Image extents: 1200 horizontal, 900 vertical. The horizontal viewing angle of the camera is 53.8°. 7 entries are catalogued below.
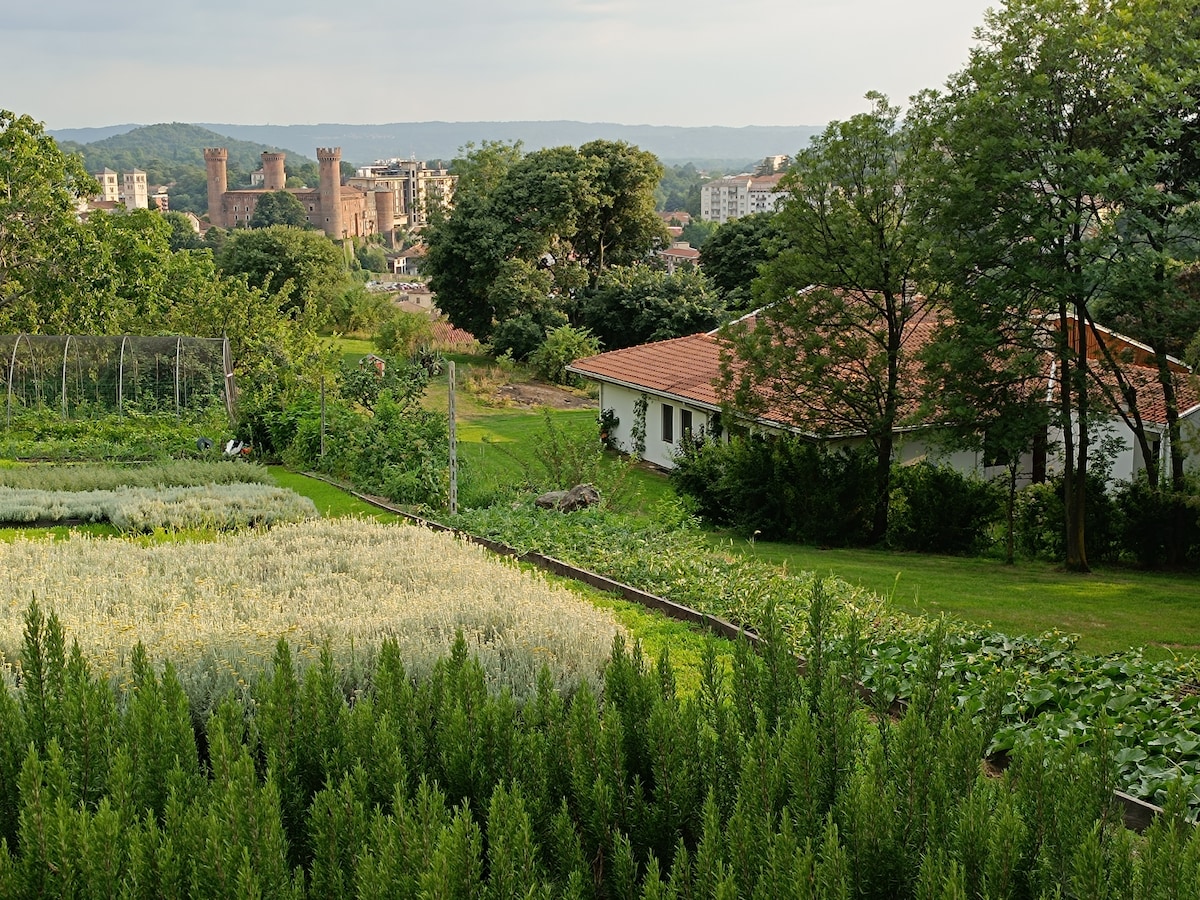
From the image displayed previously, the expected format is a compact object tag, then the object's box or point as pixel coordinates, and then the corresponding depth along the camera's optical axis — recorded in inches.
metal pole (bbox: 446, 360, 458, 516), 570.3
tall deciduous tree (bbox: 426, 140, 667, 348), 1745.8
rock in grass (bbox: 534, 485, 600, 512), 605.0
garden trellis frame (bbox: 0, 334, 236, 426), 914.1
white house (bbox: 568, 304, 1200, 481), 844.6
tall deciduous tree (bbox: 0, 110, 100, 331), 1173.1
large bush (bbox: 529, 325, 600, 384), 1616.6
